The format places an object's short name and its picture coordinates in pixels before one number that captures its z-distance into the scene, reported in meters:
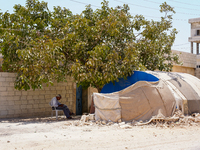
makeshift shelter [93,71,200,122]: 10.27
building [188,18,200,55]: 34.79
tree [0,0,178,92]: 11.35
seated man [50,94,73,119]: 12.37
